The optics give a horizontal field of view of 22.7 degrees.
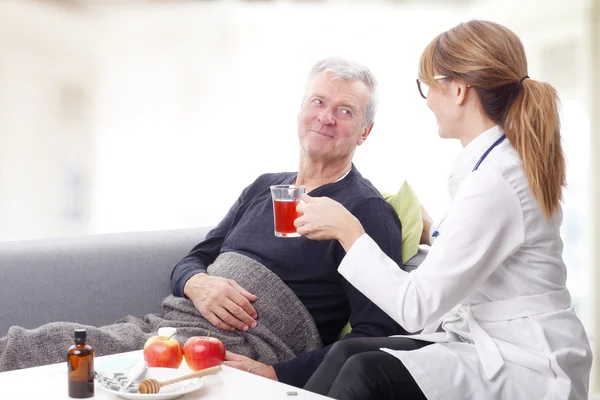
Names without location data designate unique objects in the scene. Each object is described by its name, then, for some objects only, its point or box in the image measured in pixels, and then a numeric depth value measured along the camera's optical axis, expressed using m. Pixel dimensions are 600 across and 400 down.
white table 2.68
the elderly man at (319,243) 3.36
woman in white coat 2.78
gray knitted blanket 3.23
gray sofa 3.48
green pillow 3.46
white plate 2.62
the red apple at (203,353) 2.85
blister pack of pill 2.66
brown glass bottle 2.64
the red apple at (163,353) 2.83
